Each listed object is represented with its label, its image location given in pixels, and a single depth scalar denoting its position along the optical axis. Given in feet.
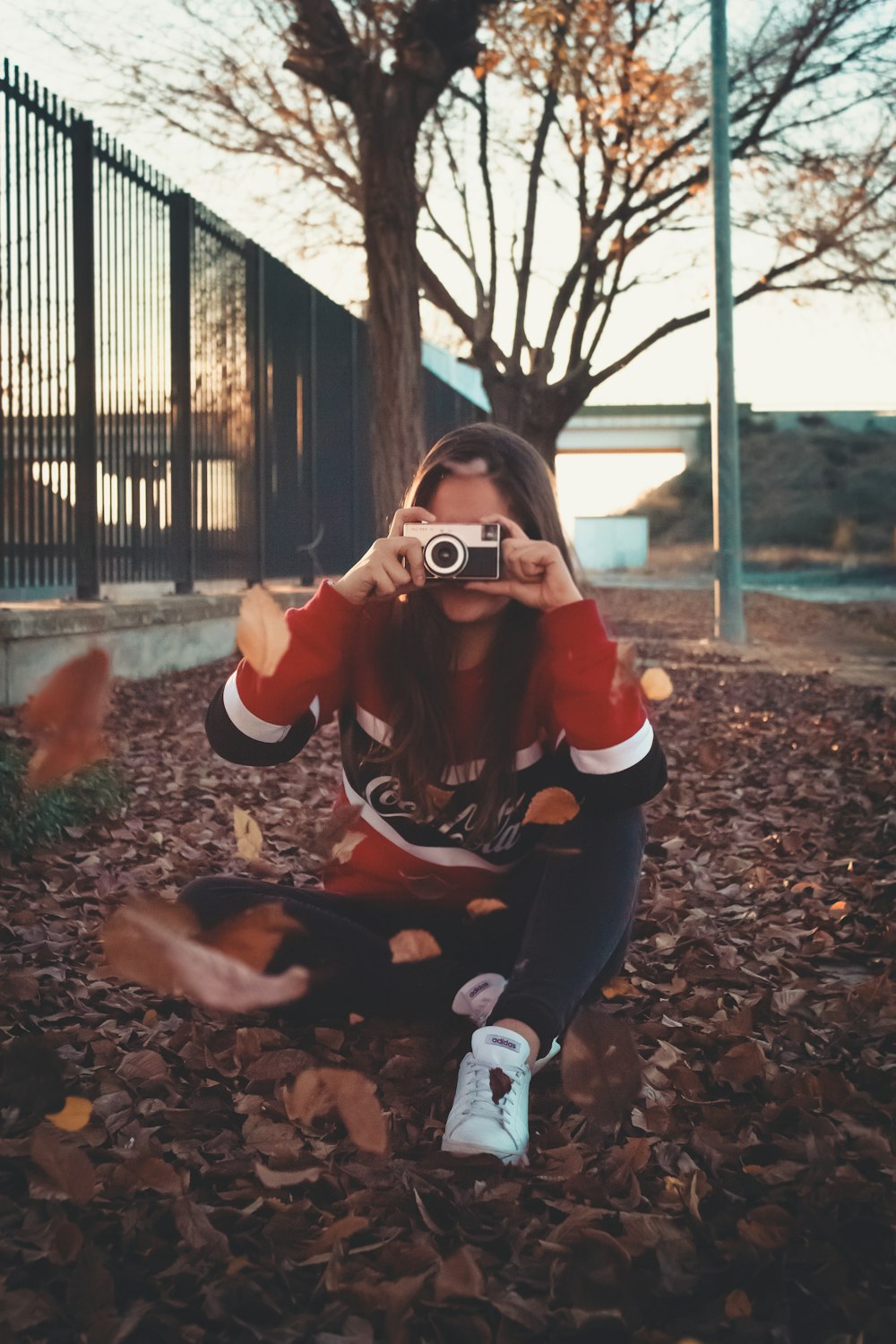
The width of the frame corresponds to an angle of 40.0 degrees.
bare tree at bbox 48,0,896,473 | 26.50
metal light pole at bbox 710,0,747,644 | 35.22
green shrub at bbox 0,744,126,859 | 11.84
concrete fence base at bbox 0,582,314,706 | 16.56
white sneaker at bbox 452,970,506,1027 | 7.74
